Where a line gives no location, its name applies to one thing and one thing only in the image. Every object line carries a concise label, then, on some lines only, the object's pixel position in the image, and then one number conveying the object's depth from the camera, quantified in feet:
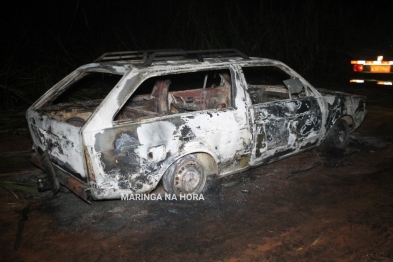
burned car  9.90
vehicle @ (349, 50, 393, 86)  26.61
